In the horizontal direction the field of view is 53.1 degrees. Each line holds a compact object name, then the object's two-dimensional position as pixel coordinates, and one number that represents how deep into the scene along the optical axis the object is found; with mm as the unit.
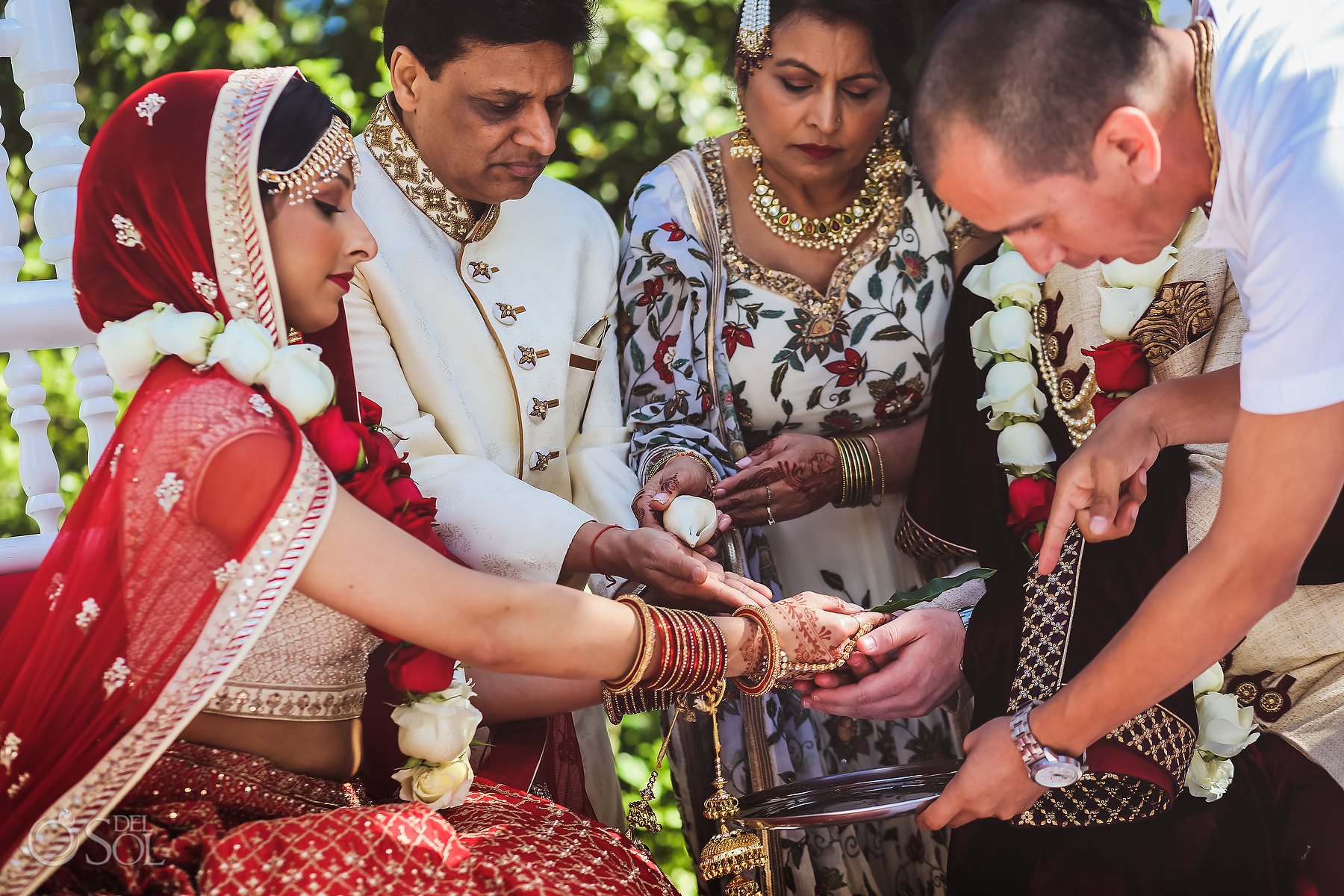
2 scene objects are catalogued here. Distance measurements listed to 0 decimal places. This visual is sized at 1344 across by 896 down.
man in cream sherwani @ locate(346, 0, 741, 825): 2785
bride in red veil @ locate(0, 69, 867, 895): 1954
